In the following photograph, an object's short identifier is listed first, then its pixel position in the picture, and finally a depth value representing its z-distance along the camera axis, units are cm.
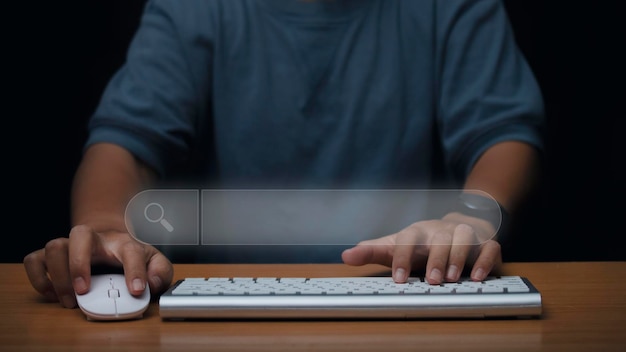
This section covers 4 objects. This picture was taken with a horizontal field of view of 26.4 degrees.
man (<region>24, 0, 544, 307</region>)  133
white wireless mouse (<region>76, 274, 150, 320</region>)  96
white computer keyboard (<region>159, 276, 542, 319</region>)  95
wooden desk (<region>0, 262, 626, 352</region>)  90
